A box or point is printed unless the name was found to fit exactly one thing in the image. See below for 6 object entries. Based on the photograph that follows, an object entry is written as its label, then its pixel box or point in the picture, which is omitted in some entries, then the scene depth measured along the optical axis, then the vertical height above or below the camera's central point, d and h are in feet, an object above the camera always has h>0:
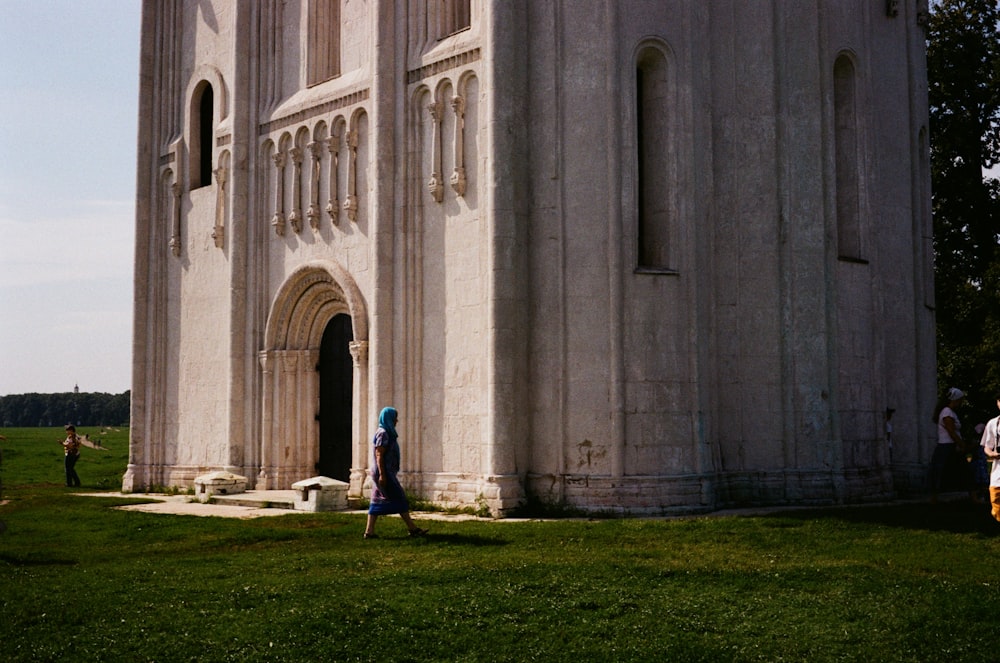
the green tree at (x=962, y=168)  97.83 +21.72
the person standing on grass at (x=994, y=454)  42.67 -1.57
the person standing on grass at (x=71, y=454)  88.58 -2.94
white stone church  55.47 +9.16
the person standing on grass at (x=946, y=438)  55.93 -1.24
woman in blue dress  45.80 -2.57
